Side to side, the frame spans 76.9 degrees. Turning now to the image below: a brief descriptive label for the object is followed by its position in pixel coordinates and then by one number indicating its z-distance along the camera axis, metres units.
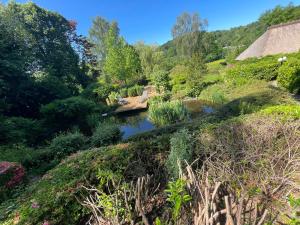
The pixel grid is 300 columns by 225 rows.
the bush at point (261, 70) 14.51
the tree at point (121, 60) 23.86
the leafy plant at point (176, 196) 1.62
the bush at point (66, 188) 2.87
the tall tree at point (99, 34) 33.59
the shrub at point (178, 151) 3.74
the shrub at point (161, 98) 14.40
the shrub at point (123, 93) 20.33
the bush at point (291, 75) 10.18
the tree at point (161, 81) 18.26
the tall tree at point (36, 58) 12.20
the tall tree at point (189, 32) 37.44
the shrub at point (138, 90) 20.31
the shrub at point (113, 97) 17.46
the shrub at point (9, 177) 5.04
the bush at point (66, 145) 7.21
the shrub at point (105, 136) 7.47
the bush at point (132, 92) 20.24
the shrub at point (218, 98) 11.42
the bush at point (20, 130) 8.77
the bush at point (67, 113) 11.89
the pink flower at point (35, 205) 2.92
